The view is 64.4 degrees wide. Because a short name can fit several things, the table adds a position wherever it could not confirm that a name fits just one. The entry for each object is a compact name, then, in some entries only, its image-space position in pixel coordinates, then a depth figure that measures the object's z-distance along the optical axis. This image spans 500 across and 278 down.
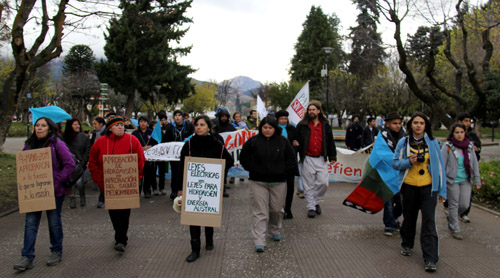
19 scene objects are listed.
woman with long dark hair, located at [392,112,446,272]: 4.61
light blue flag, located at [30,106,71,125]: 7.08
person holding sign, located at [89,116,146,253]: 5.08
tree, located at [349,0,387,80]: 50.16
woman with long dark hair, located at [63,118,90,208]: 7.75
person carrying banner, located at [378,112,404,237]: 5.73
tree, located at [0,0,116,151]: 12.09
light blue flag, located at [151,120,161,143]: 8.98
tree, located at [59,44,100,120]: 52.35
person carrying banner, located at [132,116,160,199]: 8.52
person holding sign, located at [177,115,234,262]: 4.94
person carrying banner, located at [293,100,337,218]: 6.79
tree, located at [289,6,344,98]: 63.50
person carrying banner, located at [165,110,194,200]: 8.45
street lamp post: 24.35
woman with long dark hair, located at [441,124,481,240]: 5.76
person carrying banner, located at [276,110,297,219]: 7.66
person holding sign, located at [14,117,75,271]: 4.57
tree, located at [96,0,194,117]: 34.53
